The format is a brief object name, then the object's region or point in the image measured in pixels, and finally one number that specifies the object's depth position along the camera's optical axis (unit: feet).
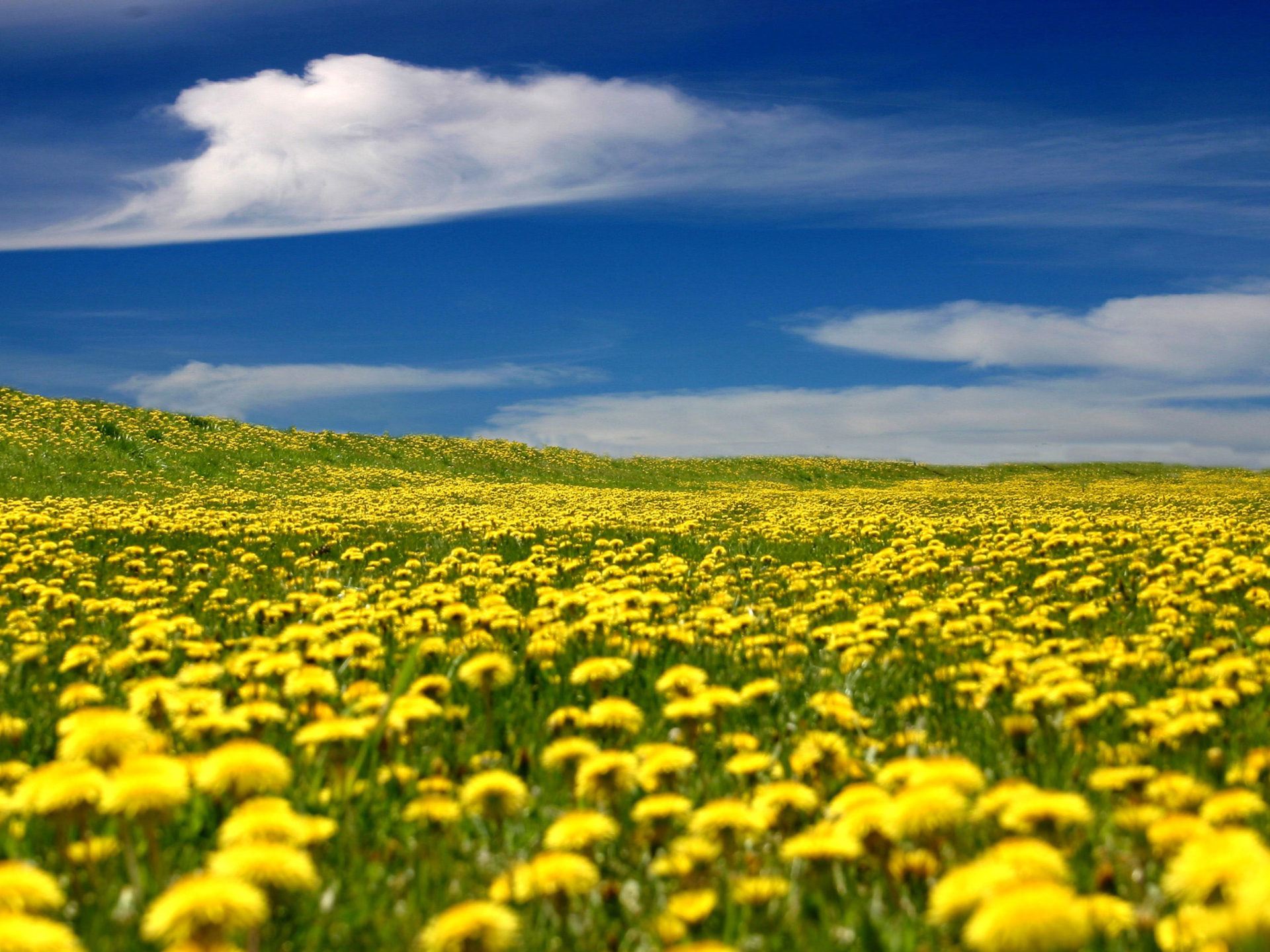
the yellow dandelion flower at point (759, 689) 12.37
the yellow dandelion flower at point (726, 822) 8.21
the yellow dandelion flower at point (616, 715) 10.89
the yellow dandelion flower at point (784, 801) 8.95
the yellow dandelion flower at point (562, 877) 7.35
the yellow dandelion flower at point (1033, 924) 5.48
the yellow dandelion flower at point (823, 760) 10.86
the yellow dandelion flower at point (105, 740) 8.64
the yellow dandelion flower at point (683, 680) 12.03
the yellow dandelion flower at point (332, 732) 9.66
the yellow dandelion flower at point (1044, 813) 7.50
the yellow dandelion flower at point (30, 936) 5.68
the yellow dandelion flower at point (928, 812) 7.30
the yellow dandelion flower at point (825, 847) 7.65
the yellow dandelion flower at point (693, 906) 7.38
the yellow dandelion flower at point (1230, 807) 7.94
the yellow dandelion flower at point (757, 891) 7.85
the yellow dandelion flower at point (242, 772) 8.19
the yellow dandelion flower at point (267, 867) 6.69
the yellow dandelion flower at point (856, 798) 8.36
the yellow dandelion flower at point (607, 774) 8.92
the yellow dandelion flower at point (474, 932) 6.41
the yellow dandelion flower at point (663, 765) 9.39
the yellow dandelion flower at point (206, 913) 6.11
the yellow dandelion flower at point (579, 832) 8.14
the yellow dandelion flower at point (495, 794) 8.71
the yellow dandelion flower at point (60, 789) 7.70
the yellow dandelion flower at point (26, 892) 6.63
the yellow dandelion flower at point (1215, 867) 6.09
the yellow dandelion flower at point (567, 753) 9.68
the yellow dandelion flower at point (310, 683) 11.47
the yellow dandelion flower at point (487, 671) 12.17
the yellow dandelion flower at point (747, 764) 9.84
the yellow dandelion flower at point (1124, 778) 9.32
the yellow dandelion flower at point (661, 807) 8.55
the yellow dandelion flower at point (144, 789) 7.42
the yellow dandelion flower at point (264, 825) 7.39
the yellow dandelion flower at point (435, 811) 9.05
